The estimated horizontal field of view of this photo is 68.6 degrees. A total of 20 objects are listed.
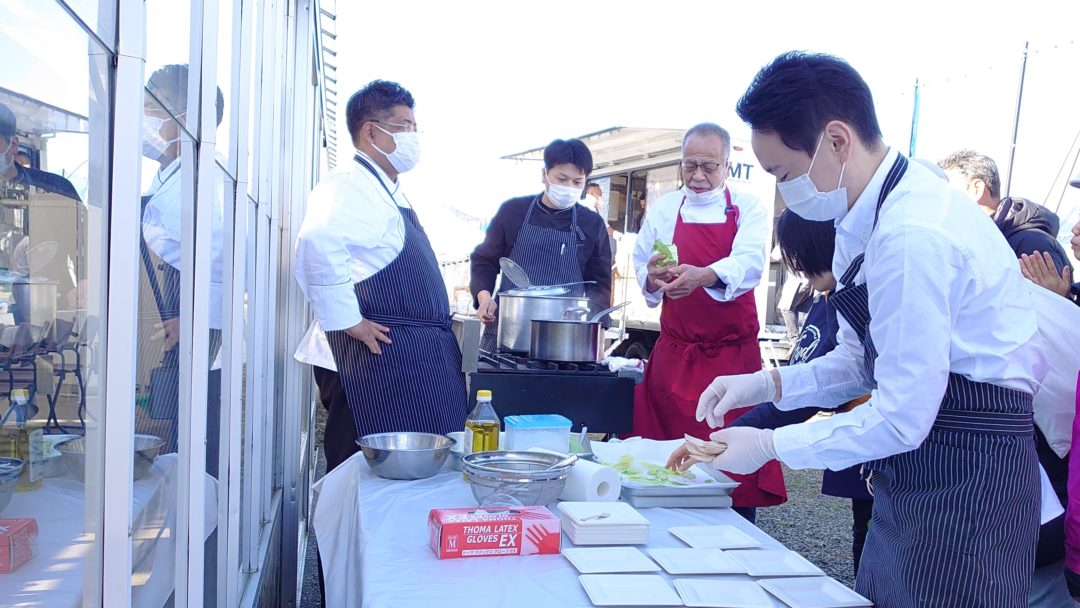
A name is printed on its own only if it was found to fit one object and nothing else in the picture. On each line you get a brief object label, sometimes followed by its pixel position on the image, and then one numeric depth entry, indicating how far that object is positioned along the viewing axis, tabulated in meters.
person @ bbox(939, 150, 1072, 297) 2.54
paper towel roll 1.90
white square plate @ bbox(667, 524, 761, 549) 1.68
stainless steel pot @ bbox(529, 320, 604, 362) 3.07
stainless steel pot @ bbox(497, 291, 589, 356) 3.20
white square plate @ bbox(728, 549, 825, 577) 1.52
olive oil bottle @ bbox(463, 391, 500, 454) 2.22
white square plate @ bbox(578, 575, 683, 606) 1.34
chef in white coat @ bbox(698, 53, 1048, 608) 1.33
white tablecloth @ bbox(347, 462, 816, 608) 1.36
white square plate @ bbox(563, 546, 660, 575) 1.49
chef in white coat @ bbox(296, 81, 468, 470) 2.69
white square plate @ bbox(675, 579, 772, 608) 1.36
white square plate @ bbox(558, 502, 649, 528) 1.66
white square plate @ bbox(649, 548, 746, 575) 1.51
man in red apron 3.36
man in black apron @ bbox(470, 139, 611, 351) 4.06
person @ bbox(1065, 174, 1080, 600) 1.63
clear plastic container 2.20
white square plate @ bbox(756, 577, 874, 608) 1.38
